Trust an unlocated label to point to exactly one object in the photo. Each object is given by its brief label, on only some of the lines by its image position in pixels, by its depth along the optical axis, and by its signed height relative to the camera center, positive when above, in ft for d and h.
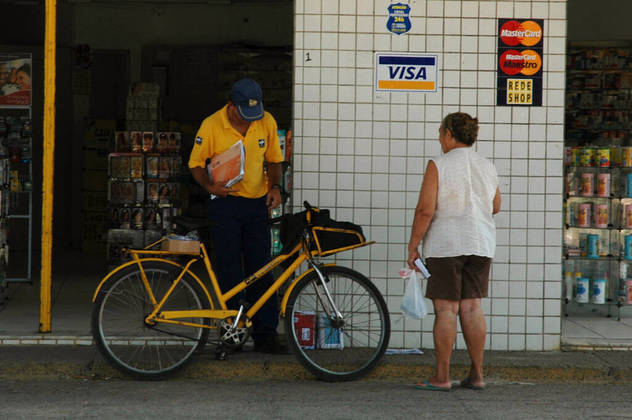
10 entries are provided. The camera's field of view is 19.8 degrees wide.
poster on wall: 62.00 +2.96
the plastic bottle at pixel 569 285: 54.48 -3.24
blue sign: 43.62 +3.81
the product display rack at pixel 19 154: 61.76 +0.41
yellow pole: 43.35 +0.42
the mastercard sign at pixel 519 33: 43.69 +3.46
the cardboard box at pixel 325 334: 39.37 -3.51
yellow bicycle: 37.99 -2.96
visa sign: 43.64 +2.46
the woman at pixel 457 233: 36.60 -1.17
